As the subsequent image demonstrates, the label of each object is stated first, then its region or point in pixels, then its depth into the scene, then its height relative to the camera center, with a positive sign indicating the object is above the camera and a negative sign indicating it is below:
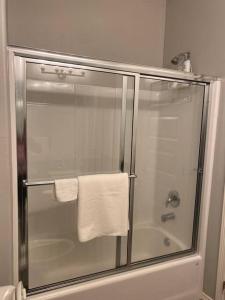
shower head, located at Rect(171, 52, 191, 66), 1.98 +0.59
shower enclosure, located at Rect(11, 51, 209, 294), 1.59 -0.26
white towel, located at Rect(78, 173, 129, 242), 1.42 -0.51
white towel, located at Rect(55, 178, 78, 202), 1.35 -0.39
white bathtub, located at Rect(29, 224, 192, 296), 1.63 -1.02
